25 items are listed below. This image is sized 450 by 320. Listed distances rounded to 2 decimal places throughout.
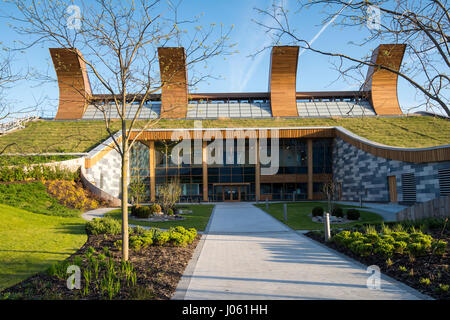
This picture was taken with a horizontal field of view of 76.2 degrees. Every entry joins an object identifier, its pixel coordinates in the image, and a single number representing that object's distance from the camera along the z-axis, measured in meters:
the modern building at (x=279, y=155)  22.22
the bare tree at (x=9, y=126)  32.88
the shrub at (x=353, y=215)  14.49
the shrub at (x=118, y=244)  7.72
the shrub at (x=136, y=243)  7.69
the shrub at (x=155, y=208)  16.43
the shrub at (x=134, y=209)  15.80
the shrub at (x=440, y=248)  6.20
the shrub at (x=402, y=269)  5.79
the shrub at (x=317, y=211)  14.97
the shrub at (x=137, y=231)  9.92
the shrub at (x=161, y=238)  8.37
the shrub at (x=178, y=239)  8.45
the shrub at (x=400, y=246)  6.64
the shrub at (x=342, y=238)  7.96
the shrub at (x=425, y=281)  5.00
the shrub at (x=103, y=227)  9.65
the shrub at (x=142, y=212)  15.47
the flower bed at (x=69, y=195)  17.39
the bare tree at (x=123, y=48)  6.15
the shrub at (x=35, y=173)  17.68
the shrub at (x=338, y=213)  14.88
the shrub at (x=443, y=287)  4.59
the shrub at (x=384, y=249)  6.54
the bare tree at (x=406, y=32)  5.18
